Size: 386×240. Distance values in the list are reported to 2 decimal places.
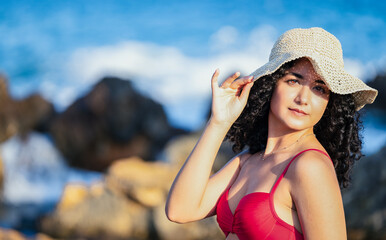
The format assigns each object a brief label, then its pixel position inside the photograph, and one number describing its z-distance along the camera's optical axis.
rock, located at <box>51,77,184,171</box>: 11.12
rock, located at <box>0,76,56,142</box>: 11.17
